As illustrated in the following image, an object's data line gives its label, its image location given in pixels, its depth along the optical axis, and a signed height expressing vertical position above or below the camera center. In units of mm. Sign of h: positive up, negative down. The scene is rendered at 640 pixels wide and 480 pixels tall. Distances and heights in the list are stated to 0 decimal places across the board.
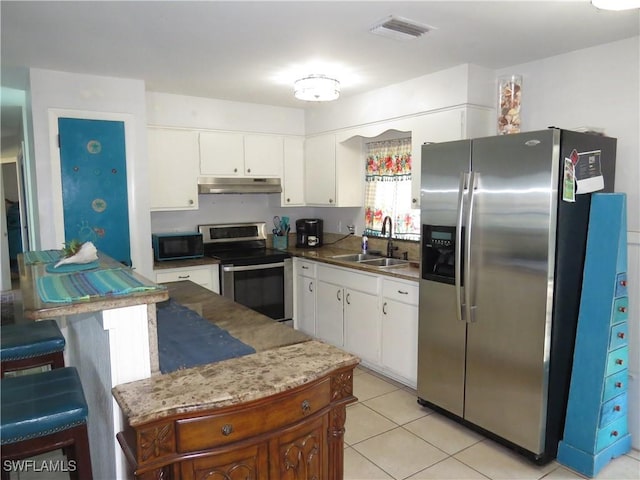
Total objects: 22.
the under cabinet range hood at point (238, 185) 4281 +135
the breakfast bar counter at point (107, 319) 1358 -388
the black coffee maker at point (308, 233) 4938 -388
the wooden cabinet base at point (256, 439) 1250 -734
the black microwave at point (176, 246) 4055 -439
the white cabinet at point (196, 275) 3906 -688
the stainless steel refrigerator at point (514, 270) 2340 -412
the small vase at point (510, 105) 2830 +594
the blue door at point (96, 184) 3345 +116
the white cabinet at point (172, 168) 4016 +280
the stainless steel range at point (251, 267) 4184 -665
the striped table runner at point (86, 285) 1392 -298
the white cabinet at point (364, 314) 3334 -992
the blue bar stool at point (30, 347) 2076 -701
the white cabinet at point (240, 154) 4293 +441
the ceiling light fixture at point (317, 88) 3137 +784
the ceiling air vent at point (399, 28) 2331 +924
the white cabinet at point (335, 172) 4414 +268
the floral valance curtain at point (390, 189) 4121 +90
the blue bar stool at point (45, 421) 1474 -744
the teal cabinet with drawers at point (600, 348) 2369 -821
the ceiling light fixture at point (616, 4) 1912 +840
